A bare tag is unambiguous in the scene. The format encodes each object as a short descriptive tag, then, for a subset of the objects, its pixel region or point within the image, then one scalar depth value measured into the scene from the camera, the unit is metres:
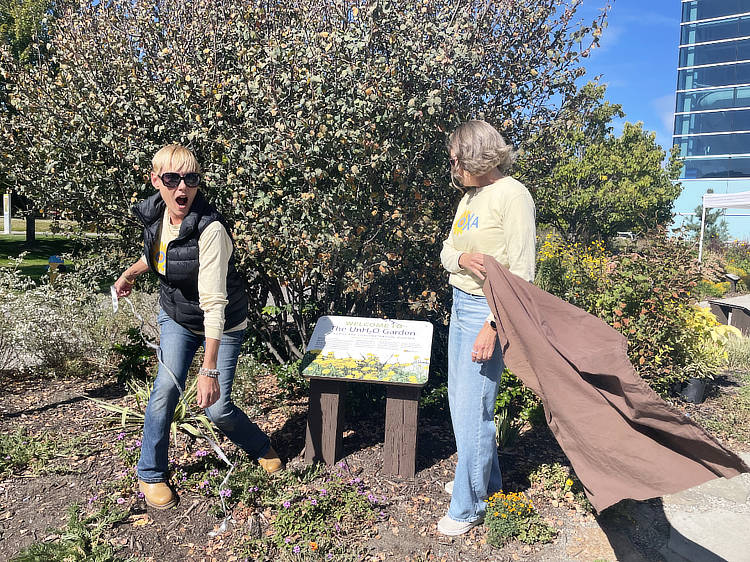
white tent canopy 13.92
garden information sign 3.55
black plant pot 5.37
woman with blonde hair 2.90
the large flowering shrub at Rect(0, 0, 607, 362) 3.60
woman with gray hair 2.67
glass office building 83.75
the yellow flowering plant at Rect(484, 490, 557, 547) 3.00
